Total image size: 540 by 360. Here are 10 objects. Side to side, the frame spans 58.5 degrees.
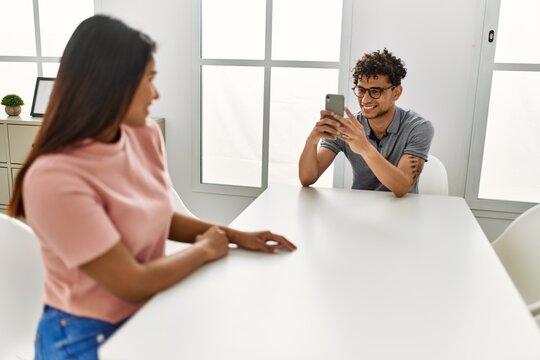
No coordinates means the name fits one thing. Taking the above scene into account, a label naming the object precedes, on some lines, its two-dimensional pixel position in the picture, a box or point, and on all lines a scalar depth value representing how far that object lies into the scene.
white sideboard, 3.08
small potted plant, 3.22
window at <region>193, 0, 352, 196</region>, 2.87
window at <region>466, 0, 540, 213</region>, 2.55
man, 2.01
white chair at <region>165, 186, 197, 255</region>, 1.88
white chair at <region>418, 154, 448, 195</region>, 2.24
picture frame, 3.28
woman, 0.83
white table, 0.85
